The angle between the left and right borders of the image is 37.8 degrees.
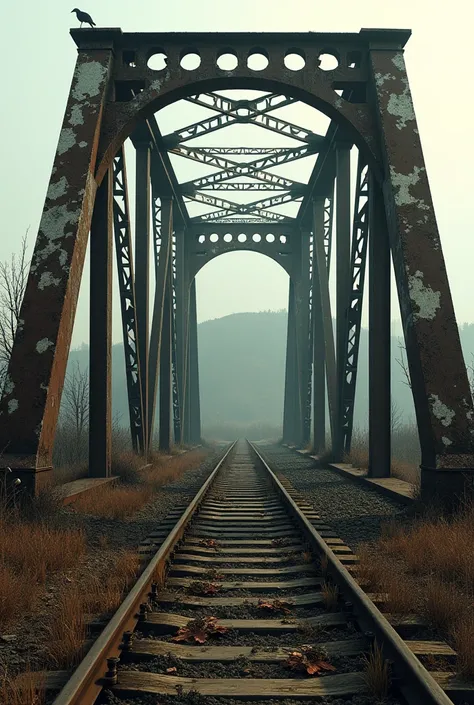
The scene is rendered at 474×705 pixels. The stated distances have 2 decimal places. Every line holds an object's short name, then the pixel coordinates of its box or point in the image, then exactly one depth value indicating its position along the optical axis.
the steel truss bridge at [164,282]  7.72
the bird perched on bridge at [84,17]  10.31
